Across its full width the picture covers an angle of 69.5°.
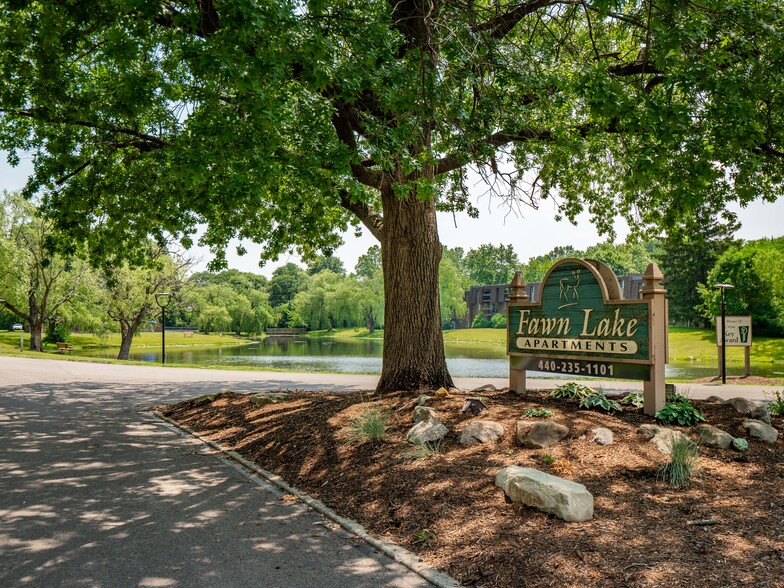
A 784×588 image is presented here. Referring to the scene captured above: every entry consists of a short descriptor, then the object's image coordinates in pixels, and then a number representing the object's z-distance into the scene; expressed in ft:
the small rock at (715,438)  17.98
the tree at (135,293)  97.09
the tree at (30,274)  96.89
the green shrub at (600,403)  22.11
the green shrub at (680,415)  20.13
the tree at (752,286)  142.51
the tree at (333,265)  444.14
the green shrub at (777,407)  23.47
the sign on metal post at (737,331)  58.49
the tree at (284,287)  352.90
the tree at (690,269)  185.88
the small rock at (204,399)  35.02
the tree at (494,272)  347.36
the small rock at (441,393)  24.71
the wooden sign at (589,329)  20.80
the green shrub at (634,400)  23.16
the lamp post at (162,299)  99.16
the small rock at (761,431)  18.72
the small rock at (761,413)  20.64
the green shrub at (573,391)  24.48
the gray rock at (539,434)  18.10
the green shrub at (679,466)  15.02
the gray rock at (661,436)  17.24
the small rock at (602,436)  18.09
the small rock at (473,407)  21.85
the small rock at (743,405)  21.95
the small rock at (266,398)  30.96
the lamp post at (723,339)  55.48
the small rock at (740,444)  17.72
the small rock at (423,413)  21.06
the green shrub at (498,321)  251.66
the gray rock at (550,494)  13.28
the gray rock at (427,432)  19.21
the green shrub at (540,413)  20.84
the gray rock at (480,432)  18.98
